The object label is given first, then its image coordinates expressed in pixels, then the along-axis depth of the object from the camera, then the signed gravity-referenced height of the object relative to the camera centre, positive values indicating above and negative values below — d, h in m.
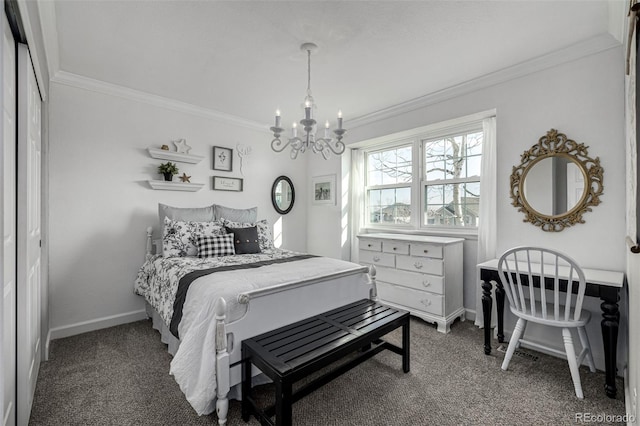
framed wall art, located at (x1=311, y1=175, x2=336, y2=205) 4.54 +0.37
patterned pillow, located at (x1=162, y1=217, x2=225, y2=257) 2.91 -0.24
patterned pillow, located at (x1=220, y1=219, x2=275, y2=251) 3.39 -0.22
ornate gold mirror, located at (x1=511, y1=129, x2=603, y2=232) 2.37 +0.25
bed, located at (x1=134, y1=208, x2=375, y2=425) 1.67 -0.61
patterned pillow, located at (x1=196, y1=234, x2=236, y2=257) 2.89 -0.33
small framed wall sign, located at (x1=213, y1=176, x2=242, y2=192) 3.88 +0.40
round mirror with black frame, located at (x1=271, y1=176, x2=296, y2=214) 4.53 +0.29
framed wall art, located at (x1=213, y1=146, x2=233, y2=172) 3.88 +0.73
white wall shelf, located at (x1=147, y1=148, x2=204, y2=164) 3.29 +0.67
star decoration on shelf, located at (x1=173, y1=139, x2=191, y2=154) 3.51 +0.80
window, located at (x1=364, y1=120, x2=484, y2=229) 3.38 +0.42
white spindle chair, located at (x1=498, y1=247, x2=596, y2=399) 1.95 -0.71
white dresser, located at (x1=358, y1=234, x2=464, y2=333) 2.96 -0.67
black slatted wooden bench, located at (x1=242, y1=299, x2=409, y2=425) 1.47 -0.77
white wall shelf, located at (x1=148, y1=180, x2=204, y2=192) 3.30 +0.32
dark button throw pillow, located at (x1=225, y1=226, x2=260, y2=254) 3.14 -0.30
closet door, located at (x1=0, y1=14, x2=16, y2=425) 1.37 -0.07
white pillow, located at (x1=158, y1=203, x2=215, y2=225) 3.21 +0.00
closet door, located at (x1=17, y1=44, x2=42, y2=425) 1.61 -0.14
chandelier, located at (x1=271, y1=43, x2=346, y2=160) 2.26 +0.65
